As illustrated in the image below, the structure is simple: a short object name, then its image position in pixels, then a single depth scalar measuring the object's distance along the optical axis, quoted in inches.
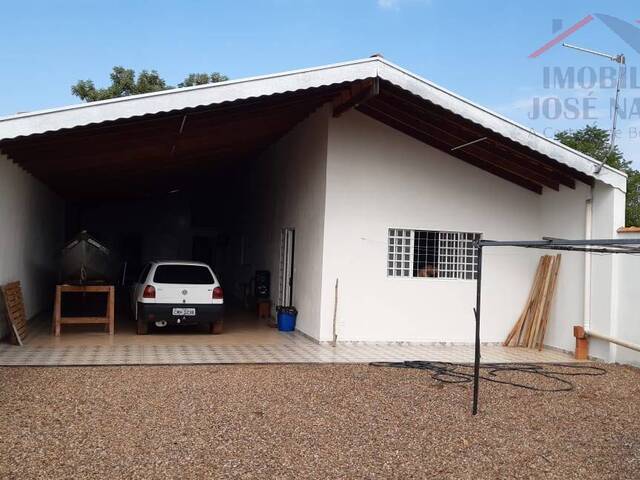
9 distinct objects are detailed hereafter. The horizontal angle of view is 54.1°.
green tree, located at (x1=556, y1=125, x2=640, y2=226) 1011.3
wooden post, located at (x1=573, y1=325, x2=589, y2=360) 437.1
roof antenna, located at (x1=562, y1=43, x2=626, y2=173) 400.5
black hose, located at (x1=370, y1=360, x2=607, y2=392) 346.3
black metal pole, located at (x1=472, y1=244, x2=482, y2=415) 262.8
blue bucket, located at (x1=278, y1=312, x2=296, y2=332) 523.2
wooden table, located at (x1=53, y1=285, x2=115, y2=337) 450.3
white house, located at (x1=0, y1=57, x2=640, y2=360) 404.8
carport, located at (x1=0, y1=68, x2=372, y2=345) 352.5
